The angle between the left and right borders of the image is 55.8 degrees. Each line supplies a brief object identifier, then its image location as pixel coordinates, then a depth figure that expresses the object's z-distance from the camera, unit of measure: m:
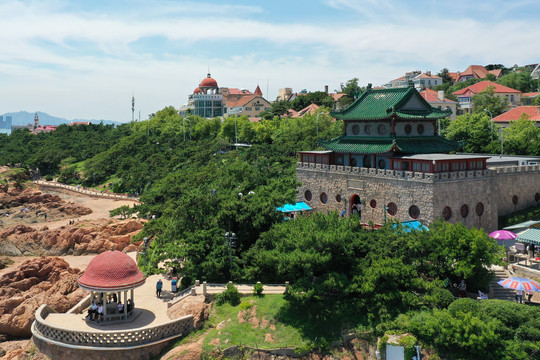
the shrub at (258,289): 31.56
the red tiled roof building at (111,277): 27.55
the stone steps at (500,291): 30.59
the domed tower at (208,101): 138.50
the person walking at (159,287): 32.97
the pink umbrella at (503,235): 33.84
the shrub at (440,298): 28.14
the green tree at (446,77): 135.88
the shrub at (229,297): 31.23
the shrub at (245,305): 30.39
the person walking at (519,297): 29.08
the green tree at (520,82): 108.00
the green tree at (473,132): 60.25
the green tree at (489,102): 82.75
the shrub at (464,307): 26.11
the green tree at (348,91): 104.00
